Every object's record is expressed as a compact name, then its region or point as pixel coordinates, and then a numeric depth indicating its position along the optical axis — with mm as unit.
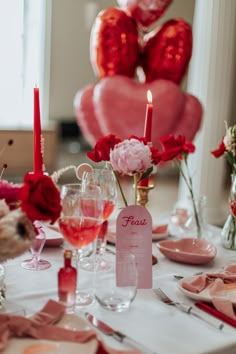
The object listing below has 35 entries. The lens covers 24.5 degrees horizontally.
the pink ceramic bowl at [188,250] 1452
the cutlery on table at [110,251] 1545
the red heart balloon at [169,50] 3020
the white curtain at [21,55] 5781
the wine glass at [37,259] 1341
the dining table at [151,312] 1000
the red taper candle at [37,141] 1253
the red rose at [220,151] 1661
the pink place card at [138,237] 1256
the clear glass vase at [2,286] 1146
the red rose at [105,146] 1330
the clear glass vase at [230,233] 1663
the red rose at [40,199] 922
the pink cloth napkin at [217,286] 1134
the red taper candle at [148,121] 1354
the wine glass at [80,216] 1085
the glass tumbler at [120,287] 1074
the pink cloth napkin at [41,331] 921
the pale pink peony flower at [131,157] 1218
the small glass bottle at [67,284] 1053
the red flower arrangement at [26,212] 877
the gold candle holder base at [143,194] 1424
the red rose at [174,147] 1521
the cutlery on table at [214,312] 1095
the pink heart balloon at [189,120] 3211
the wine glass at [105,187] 1378
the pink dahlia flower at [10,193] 996
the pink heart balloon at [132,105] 3088
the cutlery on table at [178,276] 1341
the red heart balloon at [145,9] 3041
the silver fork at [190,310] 1082
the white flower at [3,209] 940
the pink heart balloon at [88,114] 3152
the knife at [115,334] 958
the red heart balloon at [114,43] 2953
